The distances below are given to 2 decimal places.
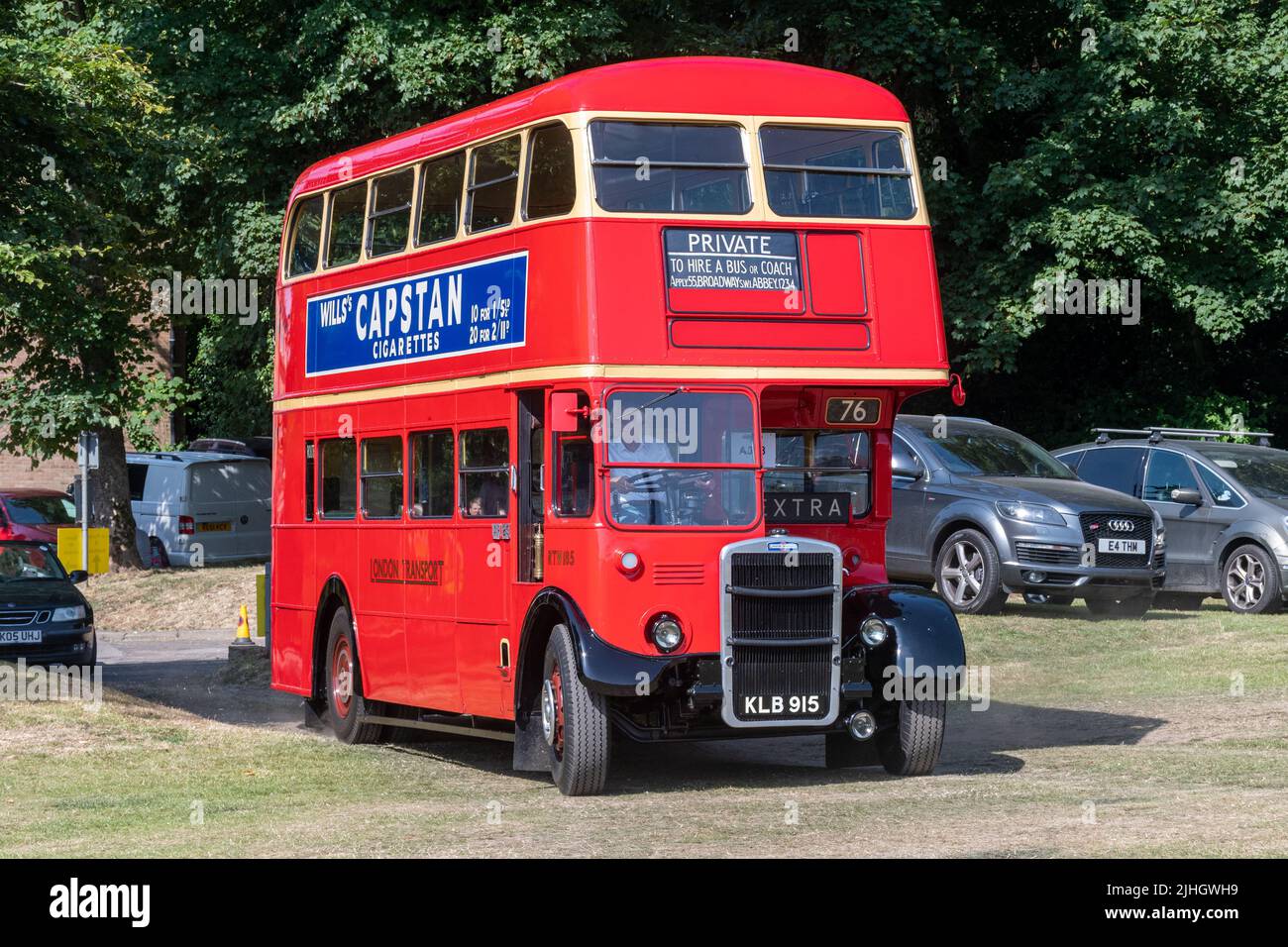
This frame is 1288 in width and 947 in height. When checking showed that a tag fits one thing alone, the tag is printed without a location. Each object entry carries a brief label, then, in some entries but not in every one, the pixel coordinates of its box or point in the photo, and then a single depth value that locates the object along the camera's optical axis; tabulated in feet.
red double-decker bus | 41.27
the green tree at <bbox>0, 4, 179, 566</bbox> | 64.75
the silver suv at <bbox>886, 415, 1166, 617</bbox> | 69.10
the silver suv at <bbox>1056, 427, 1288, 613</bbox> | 75.20
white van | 123.34
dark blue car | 70.64
